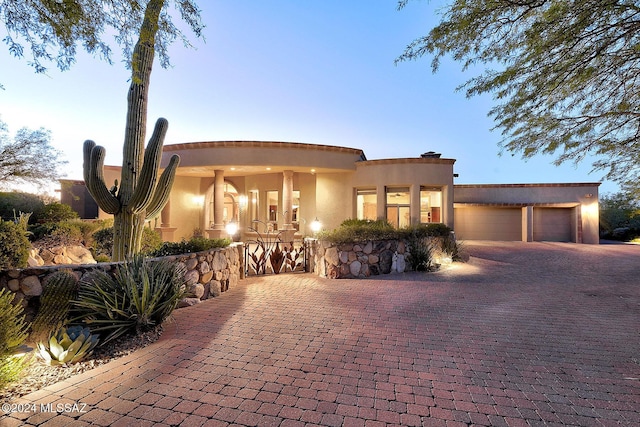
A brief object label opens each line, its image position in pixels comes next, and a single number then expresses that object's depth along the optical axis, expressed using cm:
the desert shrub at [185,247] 597
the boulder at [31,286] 403
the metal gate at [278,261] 861
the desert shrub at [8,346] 271
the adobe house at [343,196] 1439
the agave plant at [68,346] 327
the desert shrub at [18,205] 1211
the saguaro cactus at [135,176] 577
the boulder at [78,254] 872
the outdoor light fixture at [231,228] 863
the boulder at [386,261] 885
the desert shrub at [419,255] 927
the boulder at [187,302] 543
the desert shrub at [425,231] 968
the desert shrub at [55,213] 1189
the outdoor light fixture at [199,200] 1880
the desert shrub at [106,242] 968
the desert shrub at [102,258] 838
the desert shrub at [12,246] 417
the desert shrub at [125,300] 391
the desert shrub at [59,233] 896
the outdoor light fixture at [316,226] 1063
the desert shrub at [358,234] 840
